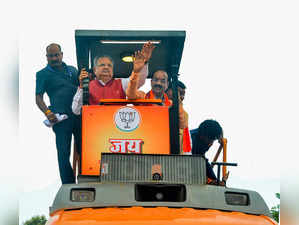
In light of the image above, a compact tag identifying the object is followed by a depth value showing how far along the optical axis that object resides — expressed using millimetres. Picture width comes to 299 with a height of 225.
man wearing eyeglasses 4348
